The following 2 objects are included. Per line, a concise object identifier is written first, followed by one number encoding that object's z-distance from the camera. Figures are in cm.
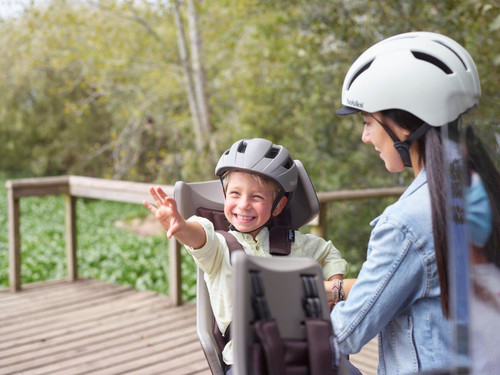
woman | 148
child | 206
